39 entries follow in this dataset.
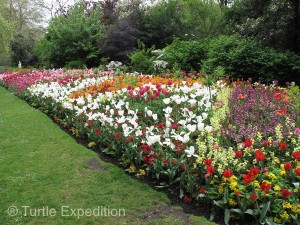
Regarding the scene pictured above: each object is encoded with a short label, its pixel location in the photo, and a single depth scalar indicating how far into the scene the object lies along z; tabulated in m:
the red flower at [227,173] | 3.05
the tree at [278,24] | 10.36
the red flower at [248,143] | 3.31
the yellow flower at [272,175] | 3.14
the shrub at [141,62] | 13.69
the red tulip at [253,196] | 2.92
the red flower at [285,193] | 2.89
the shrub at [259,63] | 8.95
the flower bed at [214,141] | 3.10
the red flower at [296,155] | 3.08
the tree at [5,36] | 31.44
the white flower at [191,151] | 3.61
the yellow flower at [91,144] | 5.75
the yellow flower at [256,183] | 3.09
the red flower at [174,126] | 4.57
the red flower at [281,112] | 4.22
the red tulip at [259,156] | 3.10
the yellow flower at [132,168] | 4.47
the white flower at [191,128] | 4.06
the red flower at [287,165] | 2.99
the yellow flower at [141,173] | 4.32
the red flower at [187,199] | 3.57
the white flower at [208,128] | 3.90
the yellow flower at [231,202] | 3.14
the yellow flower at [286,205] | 2.89
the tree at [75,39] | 19.33
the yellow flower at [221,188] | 3.29
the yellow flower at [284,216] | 2.86
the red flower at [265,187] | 2.88
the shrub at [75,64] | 18.78
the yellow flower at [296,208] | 2.88
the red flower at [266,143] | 3.77
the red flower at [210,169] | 3.19
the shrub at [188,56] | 11.84
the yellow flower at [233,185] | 3.09
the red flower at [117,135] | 4.80
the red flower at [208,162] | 3.22
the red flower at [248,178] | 2.90
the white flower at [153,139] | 4.07
